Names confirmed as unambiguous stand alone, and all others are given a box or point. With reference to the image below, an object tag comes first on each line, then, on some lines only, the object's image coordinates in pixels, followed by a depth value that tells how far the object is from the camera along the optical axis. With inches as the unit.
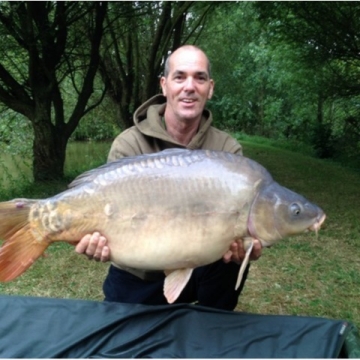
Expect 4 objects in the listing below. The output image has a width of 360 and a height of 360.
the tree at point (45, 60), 195.3
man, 61.3
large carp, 48.3
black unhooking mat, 55.5
